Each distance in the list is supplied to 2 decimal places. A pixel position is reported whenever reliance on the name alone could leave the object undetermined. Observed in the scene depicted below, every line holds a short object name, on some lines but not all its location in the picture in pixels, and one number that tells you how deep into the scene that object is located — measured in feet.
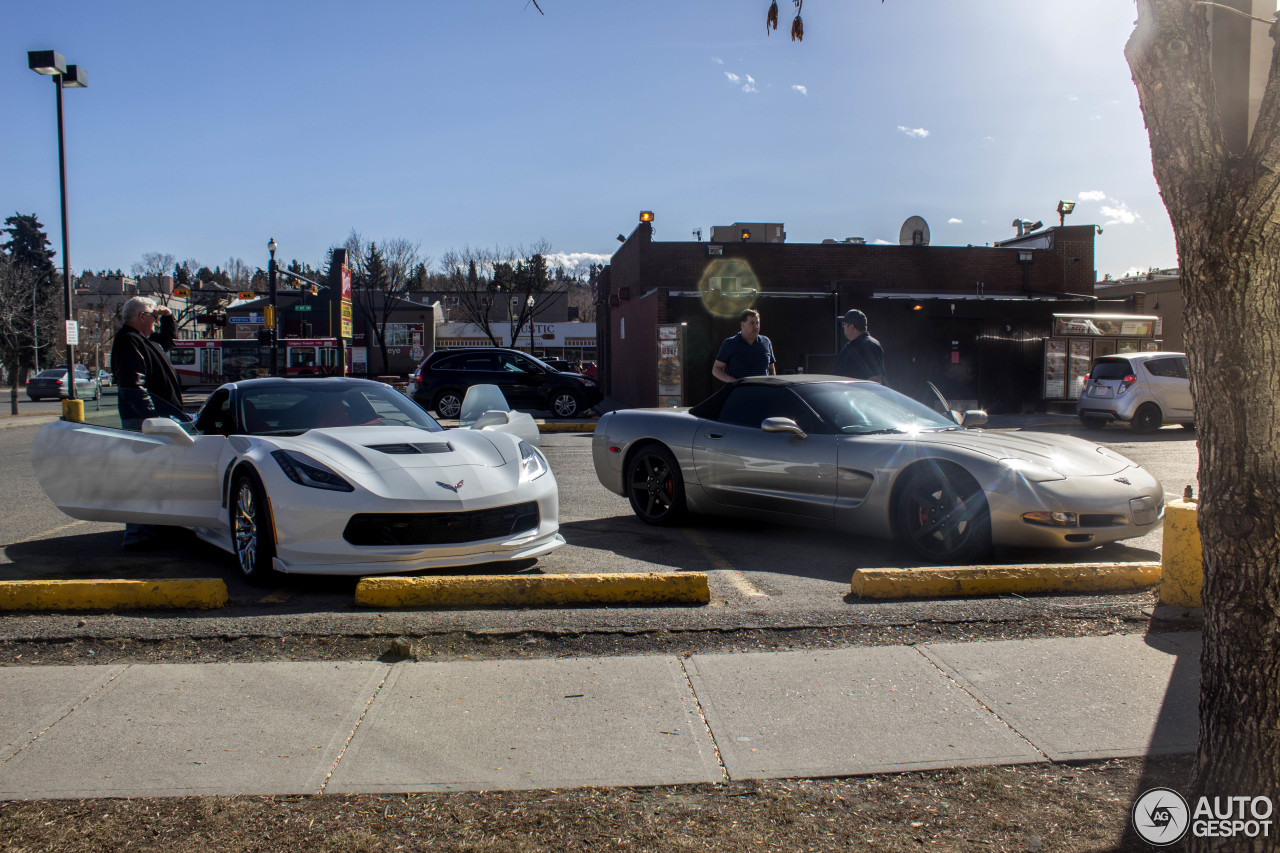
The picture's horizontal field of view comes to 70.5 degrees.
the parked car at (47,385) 127.34
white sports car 15.90
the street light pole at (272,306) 102.06
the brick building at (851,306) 71.31
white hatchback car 50.70
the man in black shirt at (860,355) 27.91
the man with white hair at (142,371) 20.12
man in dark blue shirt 29.68
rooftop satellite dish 94.17
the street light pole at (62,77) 62.95
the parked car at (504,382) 64.54
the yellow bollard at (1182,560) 14.39
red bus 166.20
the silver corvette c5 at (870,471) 17.84
